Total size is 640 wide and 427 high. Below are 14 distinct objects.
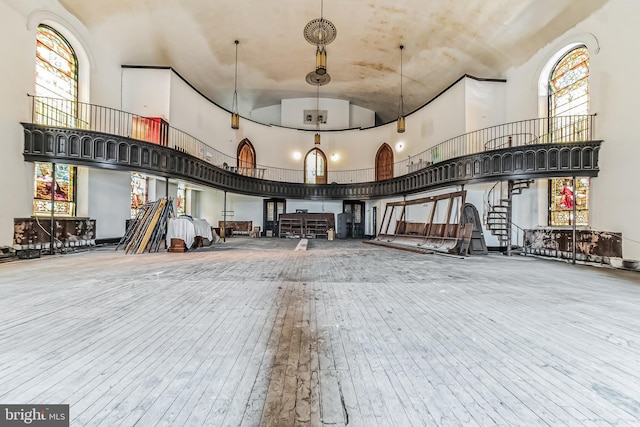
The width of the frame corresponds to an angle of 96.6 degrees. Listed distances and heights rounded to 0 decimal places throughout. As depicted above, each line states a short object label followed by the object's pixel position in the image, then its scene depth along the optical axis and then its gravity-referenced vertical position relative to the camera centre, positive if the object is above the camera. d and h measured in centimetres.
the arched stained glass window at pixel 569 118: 824 +310
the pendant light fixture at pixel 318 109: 1746 +681
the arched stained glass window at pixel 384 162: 1680 +325
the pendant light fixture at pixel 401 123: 1098 +359
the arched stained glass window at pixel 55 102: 805 +326
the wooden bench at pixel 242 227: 1809 -83
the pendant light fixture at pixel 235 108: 1108 +637
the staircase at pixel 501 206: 968 +41
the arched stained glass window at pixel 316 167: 1856 +315
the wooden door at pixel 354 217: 1881 -9
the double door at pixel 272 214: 1855 +2
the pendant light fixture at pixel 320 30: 1003 +689
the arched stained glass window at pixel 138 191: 1159 +87
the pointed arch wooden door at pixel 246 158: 1652 +330
